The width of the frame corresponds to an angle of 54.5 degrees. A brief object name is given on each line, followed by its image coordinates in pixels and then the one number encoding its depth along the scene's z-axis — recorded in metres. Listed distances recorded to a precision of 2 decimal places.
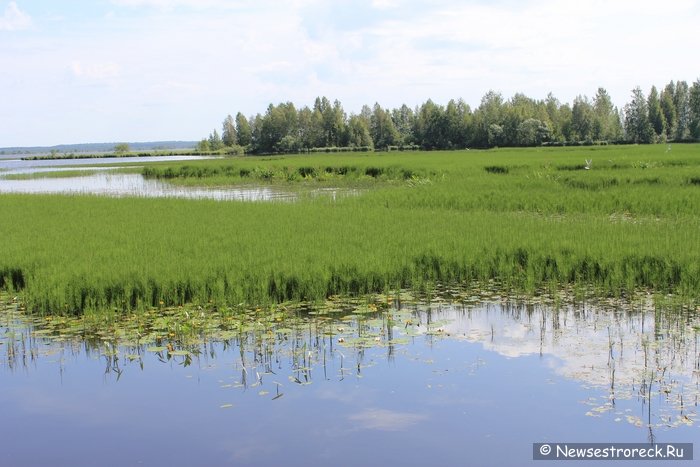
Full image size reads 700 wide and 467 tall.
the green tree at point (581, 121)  98.75
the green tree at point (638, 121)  89.75
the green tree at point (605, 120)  99.80
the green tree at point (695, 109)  88.11
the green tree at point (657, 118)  94.25
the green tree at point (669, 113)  96.99
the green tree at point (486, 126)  97.54
